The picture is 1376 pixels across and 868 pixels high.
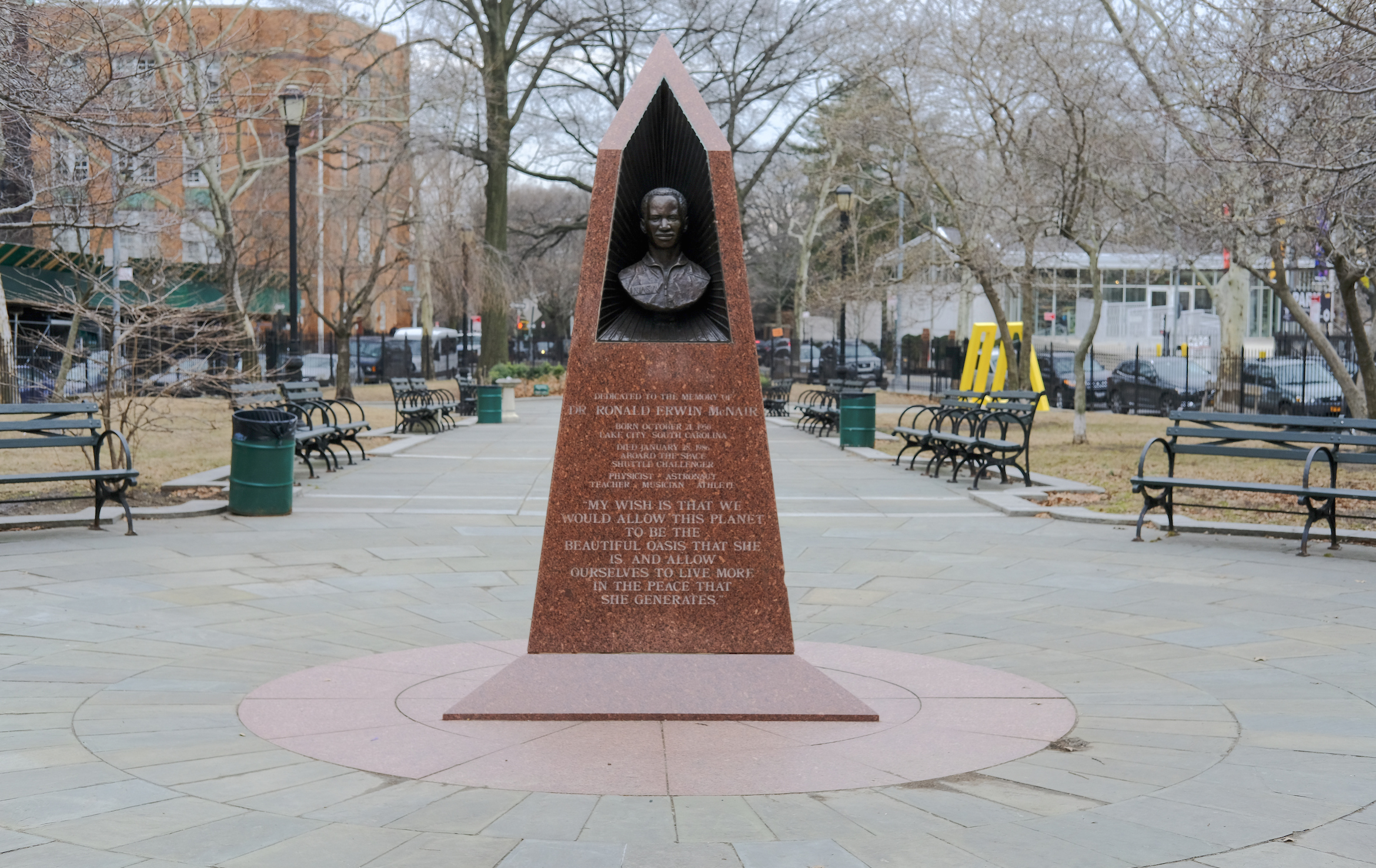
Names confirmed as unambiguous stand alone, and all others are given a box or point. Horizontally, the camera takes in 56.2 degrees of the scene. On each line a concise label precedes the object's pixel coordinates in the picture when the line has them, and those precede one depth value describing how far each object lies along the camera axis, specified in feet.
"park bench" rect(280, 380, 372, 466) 55.26
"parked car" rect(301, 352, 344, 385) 144.77
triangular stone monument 19.40
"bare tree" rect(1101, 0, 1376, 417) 38.96
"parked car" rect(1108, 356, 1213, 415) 105.70
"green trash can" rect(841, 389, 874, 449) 69.00
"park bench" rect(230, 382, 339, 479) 50.85
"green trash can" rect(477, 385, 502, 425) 91.25
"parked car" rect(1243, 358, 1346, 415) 90.12
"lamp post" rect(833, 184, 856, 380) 81.89
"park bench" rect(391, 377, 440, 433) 77.10
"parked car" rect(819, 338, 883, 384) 144.97
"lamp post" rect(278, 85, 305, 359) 63.46
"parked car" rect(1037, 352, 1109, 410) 115.85
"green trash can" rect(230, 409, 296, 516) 37.58
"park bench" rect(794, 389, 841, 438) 80.28
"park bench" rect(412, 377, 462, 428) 83.30
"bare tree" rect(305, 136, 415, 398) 109.50
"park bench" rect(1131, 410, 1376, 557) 32.96
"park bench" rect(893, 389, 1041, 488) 48.47
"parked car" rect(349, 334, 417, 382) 162.61
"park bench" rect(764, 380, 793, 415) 102.78
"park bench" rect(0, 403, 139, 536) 33.58
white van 188.34
